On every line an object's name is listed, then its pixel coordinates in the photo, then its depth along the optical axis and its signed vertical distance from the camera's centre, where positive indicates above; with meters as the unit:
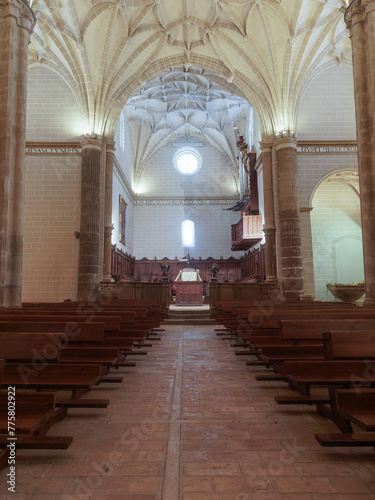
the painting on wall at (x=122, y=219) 19.38 +3.80
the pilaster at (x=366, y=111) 7.88 +3.83
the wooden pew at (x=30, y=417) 2.07 -0.75
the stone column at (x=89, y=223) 13.52 +2.52
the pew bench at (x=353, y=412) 2.24 -0.80
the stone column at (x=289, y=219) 13.51 +2.51
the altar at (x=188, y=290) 17.23 -0.14
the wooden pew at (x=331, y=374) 2.73 -0.73
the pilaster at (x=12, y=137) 7.65 +3.37
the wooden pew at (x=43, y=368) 2.74 -0.67
